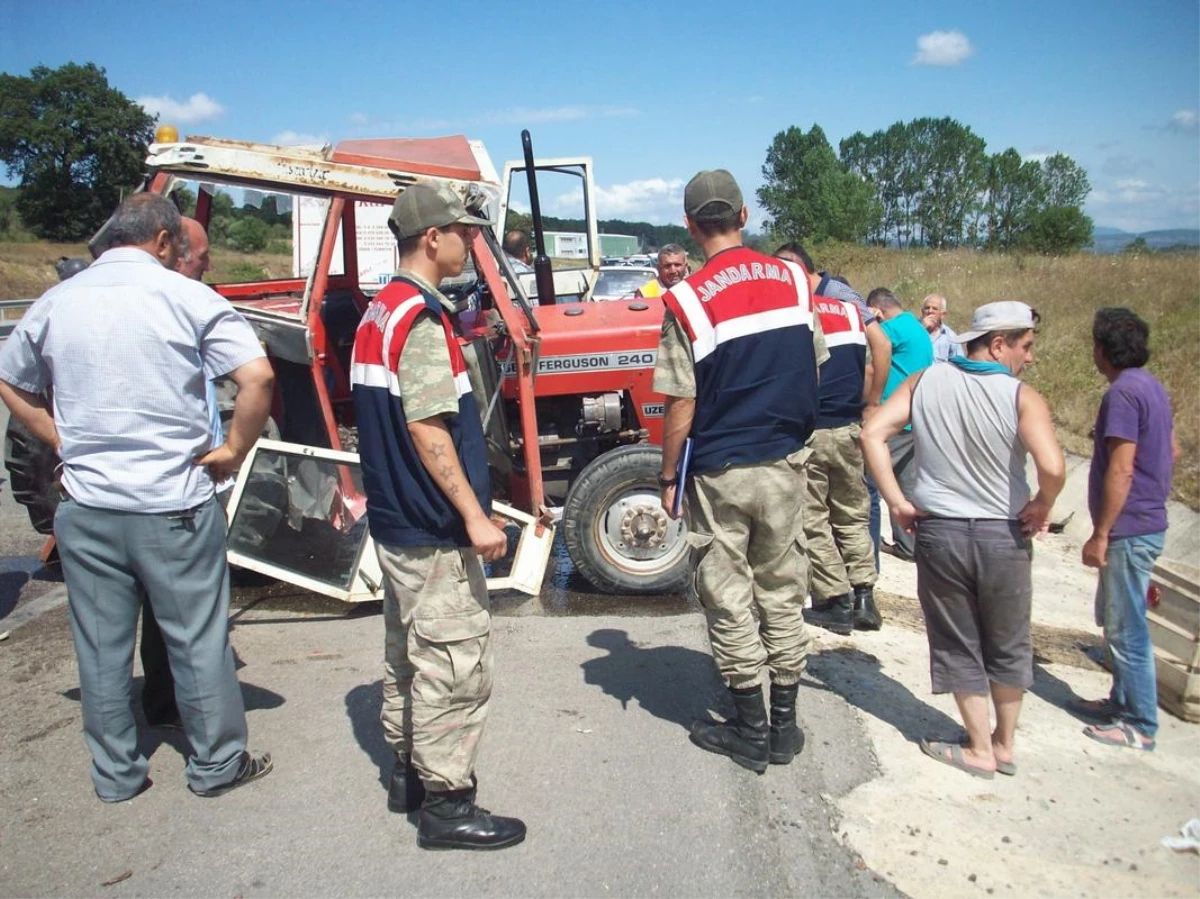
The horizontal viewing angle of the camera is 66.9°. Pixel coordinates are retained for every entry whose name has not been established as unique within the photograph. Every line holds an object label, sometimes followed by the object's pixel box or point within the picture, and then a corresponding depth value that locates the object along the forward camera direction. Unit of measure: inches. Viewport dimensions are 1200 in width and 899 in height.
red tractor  189.3
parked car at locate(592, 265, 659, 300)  620.7
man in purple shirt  143.4
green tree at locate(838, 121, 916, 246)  3408.0
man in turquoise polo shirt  241.0
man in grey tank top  127.5
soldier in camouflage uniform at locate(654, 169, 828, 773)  127.3
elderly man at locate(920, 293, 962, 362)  297.1
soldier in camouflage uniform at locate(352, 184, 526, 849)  102.7
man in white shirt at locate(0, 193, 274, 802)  112.5
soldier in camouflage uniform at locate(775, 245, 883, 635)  189.3
